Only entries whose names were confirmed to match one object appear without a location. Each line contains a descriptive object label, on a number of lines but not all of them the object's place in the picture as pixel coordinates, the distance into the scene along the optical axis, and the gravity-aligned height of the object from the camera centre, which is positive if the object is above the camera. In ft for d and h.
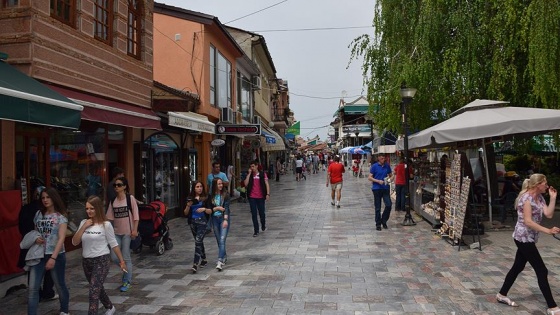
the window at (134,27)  36.11 +10.16
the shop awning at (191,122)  37.22 +3.25
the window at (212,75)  56.80 +10.04
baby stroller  29.12 -3.87
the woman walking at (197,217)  24.88 -2.79
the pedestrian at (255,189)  35.86 -2.05
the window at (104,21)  31.07 +9.23
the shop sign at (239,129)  57.00 +3.77
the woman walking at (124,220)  22.26 -2.59
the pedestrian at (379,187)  38.04 -2.14
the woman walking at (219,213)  25.55 -2.73
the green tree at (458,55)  37.81 +9.02
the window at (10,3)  24.04 +7.92
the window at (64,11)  26.13 +8.40
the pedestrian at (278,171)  110.69 -2.31
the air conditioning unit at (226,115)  60.13 +5.69
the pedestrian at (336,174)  53.93 -1.55
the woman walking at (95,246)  17.01 -2.88
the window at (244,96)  73.26 +10.32
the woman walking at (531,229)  17.58 -2.61
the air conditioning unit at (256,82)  84.17 +13.70
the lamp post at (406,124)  39.81 +2.91
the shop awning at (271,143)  85.71 +3.22
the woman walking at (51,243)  17.35 -2.84
